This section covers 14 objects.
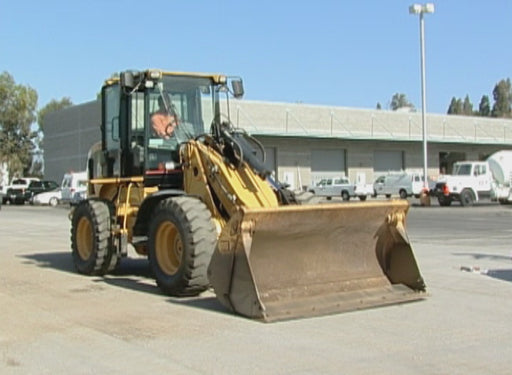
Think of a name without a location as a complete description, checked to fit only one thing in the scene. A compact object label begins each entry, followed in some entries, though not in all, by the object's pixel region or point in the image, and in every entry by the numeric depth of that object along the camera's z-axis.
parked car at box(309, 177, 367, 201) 53.03
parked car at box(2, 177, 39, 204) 53.75
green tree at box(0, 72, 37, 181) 74.62
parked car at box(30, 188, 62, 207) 51.16
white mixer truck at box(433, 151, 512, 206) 40.91
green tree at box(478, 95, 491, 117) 162.88
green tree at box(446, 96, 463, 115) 168.57
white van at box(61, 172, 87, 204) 46.82
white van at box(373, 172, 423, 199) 52.34
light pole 43.34
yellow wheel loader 8.75
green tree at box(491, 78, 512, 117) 156.12
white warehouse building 58.25
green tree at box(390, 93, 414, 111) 180.48
